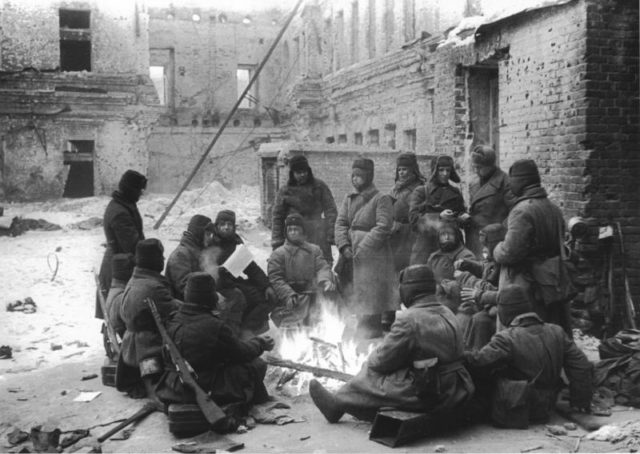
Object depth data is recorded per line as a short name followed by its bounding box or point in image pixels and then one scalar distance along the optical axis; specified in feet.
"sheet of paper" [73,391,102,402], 23.15
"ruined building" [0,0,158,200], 81.82
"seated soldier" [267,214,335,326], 27.84
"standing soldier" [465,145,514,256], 25.99
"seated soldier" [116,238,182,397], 21.88
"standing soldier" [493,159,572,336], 21.58
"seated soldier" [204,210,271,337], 27.20
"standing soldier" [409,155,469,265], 27.99
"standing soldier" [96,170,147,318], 26.27
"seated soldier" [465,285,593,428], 18.99
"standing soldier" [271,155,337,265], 30.83
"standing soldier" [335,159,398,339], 28.81
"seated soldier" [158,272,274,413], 19.74
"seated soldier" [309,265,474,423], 18.29
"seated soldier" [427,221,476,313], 25.89
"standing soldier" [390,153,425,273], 29.27
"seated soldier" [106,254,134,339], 24.50
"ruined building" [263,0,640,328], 28.37
